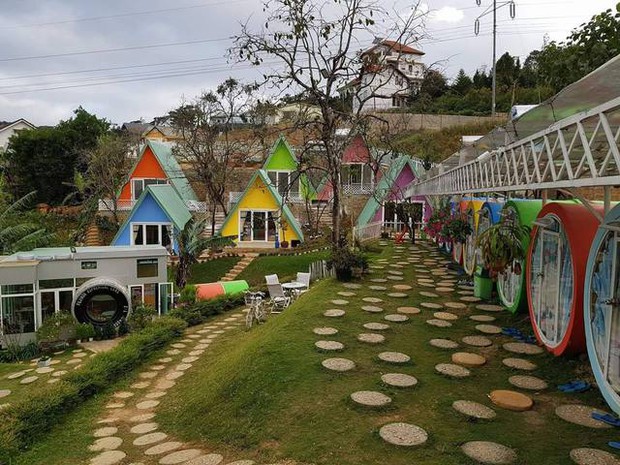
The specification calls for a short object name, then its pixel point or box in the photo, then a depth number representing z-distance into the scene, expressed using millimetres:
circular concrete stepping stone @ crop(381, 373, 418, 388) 6088
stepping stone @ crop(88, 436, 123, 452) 6329
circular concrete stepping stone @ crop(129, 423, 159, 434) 6762
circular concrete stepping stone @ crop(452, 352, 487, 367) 6771
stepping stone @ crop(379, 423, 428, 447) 4703
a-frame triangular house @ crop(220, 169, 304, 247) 25844
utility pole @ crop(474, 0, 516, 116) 18938
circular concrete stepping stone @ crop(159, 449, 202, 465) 5246
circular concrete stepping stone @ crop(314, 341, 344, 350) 7344
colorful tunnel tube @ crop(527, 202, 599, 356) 6098
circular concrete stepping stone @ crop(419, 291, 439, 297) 10836
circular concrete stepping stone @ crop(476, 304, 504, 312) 9500
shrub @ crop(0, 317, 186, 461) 6793
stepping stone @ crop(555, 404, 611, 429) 5031
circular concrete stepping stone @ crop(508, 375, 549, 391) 5980
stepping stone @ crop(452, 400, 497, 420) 5230
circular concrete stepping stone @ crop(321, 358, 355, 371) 6609
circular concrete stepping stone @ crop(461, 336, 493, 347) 7582
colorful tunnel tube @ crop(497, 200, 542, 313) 8258
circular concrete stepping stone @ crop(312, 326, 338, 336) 8000
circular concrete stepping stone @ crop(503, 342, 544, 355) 7152
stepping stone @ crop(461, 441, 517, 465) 4352
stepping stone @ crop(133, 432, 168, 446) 6246
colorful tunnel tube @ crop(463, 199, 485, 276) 12141
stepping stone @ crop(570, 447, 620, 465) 4301
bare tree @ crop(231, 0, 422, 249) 13367
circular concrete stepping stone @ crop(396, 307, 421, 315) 9391
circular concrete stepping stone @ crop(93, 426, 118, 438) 6906
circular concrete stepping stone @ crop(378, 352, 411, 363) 6918
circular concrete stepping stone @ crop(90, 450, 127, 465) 5779
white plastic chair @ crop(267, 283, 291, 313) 13977
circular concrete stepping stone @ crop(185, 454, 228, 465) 4932
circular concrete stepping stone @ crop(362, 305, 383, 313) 9427
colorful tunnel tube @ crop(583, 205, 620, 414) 5031
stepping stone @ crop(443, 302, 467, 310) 9836
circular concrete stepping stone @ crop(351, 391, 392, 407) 5543
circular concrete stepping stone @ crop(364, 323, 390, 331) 8344
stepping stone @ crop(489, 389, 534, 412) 5449
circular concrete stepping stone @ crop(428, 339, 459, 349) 7496
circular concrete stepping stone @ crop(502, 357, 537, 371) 6617
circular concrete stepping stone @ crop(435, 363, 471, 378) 6392
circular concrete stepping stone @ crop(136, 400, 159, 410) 7992
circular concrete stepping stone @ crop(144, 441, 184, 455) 5793
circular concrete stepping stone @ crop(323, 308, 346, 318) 9023
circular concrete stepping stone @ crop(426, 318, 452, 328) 8609
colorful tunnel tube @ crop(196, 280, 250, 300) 16875
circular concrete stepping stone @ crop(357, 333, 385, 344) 7703
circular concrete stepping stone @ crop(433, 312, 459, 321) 9040
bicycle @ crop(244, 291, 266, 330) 12688
